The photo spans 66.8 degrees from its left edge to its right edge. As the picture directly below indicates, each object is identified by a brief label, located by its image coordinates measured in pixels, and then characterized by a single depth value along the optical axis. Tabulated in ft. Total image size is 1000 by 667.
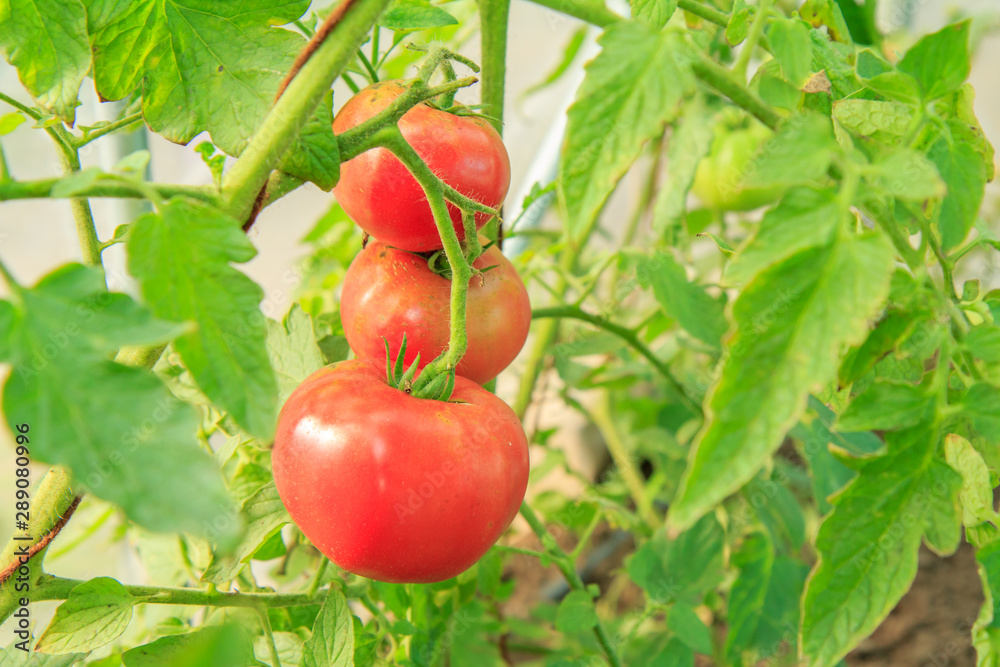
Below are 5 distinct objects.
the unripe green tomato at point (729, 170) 3.43
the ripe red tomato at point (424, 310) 1.35
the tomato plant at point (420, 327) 0.81
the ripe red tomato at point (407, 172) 1.26
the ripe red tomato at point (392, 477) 1.14
